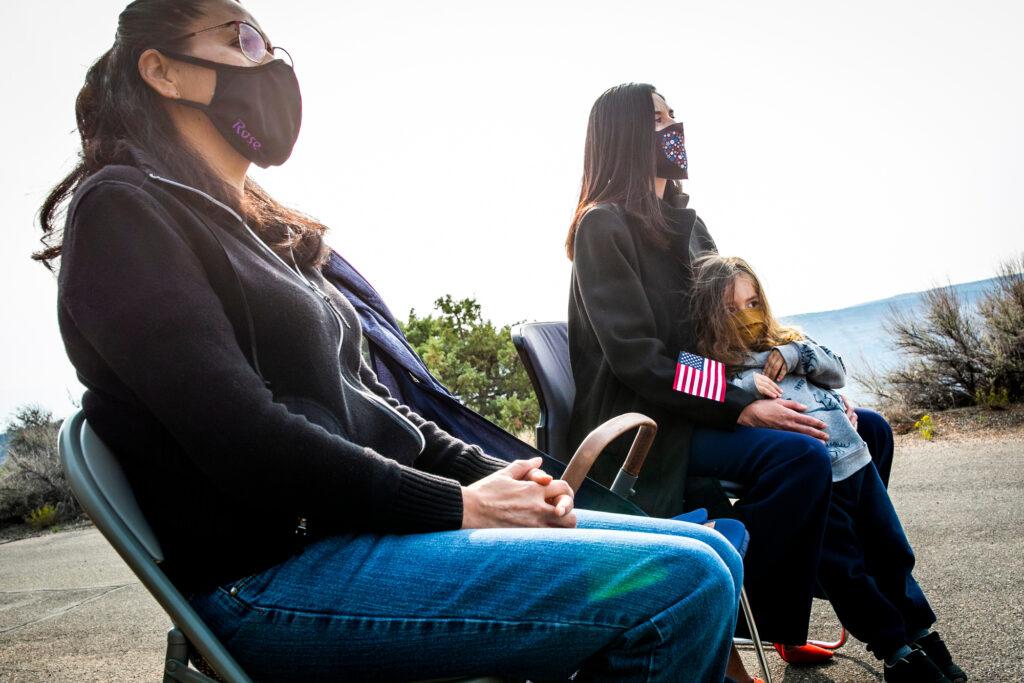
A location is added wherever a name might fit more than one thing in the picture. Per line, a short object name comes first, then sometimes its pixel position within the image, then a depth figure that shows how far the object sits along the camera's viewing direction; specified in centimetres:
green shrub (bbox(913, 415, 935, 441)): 646
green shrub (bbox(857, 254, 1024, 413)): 700
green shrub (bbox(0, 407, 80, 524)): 880
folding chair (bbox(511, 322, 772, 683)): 263
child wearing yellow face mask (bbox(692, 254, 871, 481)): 261
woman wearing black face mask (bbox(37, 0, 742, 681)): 118
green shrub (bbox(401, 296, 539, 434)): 800
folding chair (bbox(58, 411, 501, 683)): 114
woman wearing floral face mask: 229
